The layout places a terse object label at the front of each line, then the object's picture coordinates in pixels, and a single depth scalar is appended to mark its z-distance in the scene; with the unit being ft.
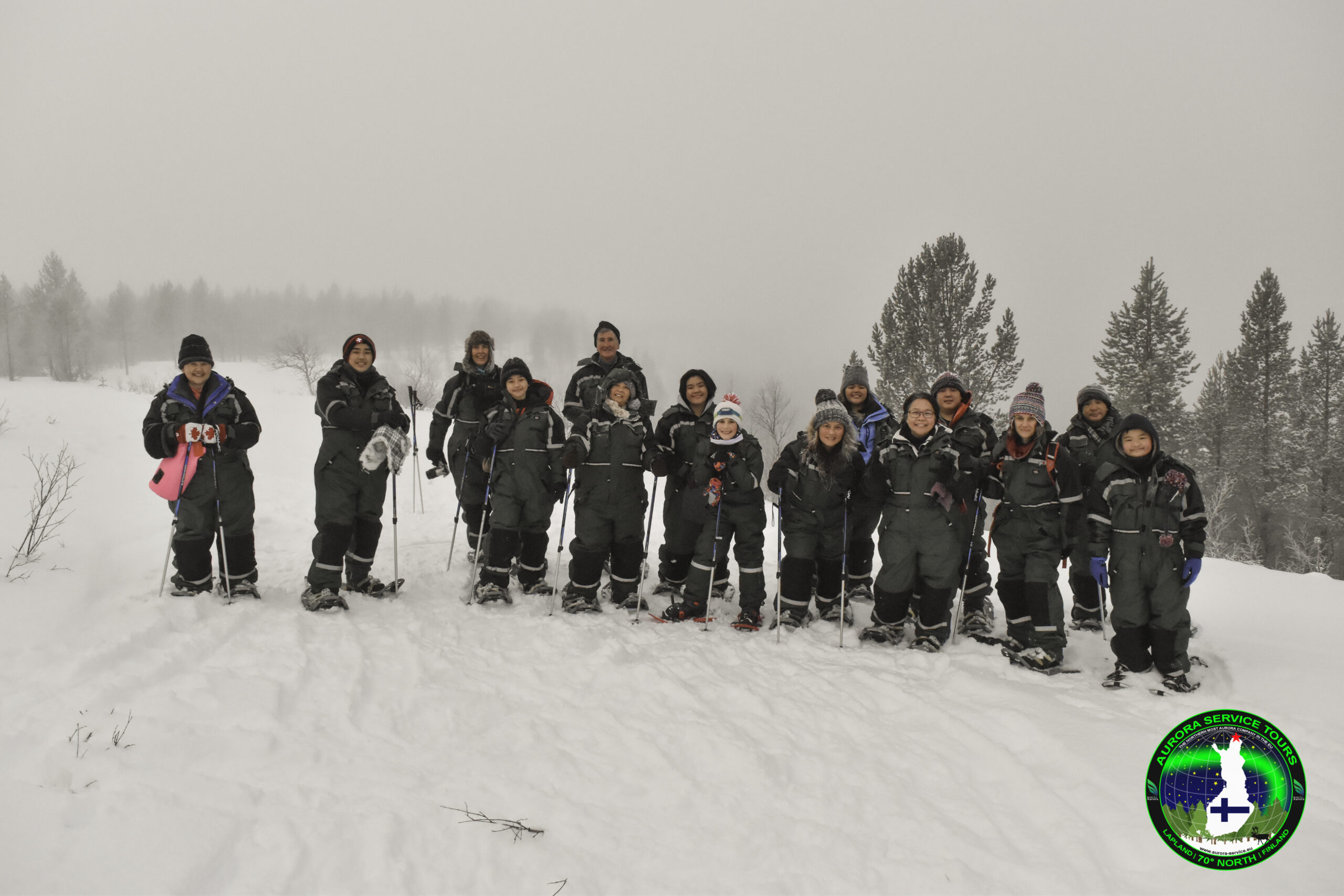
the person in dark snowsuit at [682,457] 21.80
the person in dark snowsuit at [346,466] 19.53
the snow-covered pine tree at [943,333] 77.05
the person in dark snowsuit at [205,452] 18.28
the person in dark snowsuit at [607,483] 21.08
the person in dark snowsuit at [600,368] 23.93
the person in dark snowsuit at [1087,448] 21.13
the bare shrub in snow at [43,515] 17.15
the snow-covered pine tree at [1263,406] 93.40
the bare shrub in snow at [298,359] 129.08
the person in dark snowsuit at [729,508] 20.81
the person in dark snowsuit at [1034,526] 17.99
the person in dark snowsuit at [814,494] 20.22
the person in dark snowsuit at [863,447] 21.90
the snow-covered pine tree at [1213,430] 98.89
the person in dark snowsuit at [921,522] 18.67
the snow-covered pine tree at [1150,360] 80.79
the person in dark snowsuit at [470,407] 24.02
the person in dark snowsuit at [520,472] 21.35
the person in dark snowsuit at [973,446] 20.26
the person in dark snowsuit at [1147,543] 16.44
